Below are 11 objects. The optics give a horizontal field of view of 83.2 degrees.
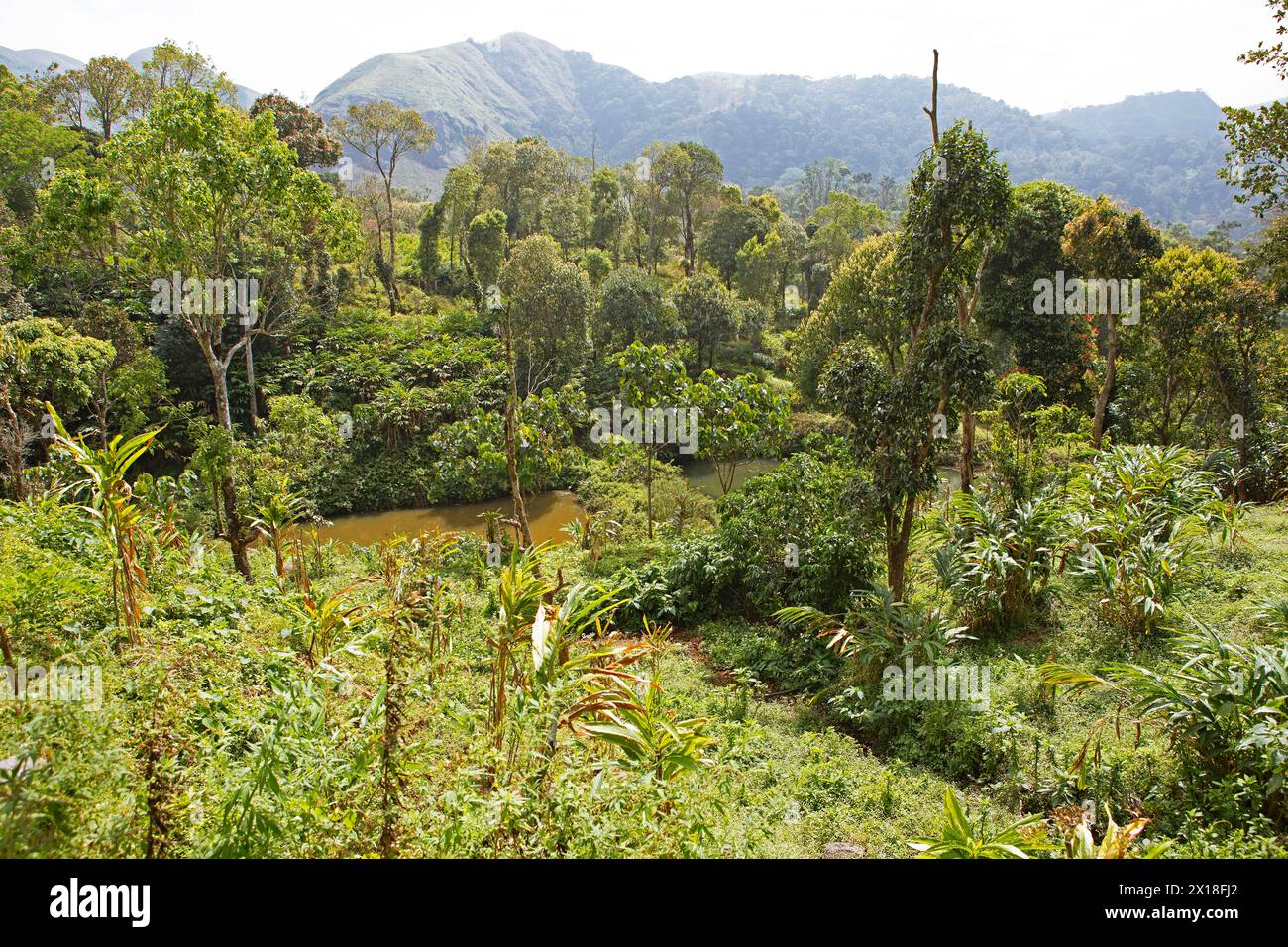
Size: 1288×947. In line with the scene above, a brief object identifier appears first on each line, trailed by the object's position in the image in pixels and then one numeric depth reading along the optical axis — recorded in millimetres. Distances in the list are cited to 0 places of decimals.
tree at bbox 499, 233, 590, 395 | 20719
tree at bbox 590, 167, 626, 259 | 31656
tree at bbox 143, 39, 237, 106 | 22250
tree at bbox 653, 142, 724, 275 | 30156
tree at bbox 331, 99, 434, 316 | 28781
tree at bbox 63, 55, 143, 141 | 25859
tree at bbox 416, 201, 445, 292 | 28328
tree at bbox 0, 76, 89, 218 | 22172
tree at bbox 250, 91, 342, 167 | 26750
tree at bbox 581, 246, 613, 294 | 26016
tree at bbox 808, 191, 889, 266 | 32906
